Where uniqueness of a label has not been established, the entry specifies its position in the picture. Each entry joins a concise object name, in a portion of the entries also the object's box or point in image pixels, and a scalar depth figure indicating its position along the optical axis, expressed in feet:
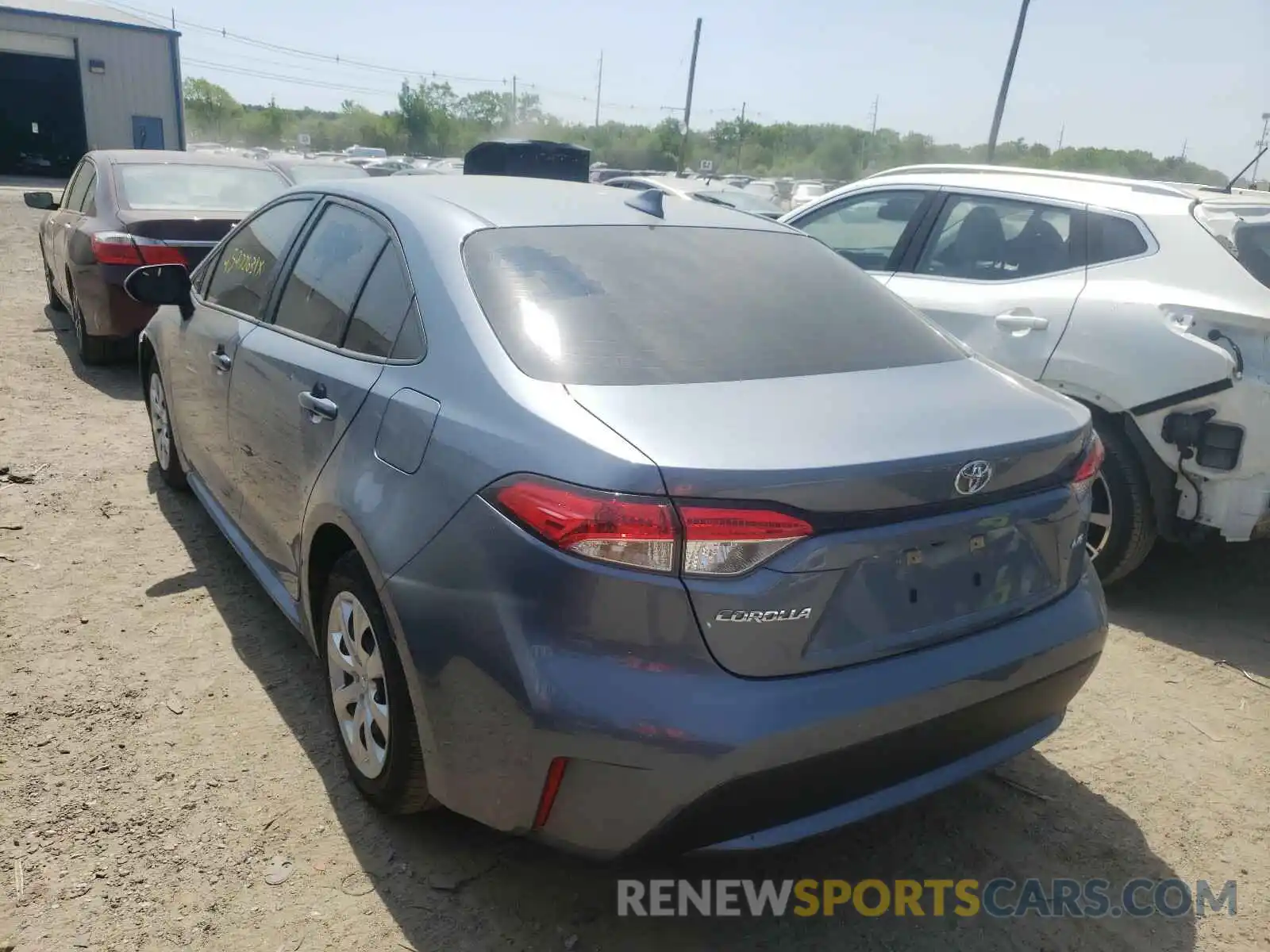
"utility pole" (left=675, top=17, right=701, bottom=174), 132.26
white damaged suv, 11.85
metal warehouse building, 89.35
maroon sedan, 21.34
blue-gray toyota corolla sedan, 5.96
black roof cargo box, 36.35
